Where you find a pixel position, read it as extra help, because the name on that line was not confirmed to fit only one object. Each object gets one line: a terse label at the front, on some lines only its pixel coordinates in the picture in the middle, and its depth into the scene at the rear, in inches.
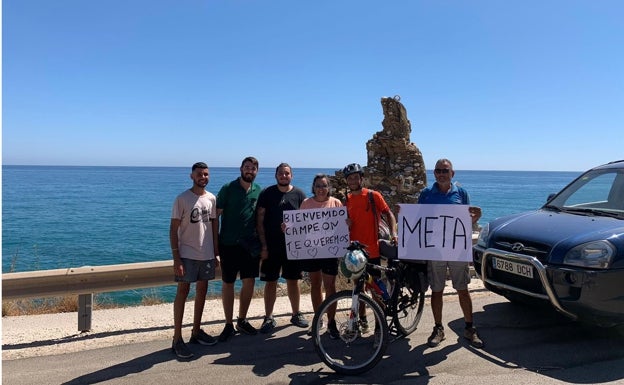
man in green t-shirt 212.1
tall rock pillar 534.6
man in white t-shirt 194.1
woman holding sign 211.6
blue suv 173.0
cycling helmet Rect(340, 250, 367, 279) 174.6
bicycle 171.3
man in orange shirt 203.5
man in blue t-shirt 198.2
